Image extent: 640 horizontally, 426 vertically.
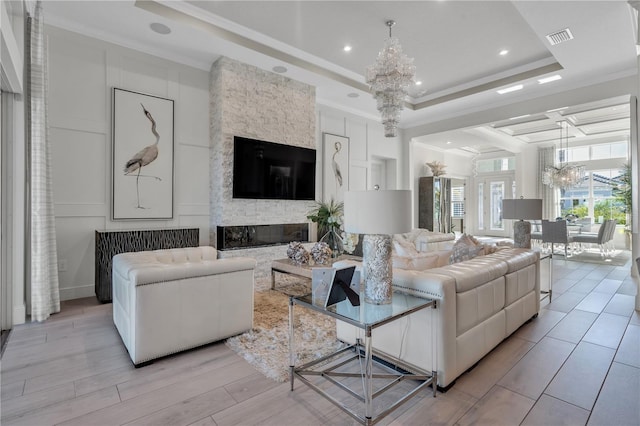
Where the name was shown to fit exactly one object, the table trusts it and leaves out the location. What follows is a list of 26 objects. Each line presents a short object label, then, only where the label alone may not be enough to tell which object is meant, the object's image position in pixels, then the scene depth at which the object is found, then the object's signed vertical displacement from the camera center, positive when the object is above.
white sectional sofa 1.95 -0.73
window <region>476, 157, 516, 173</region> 11.55 +1.68
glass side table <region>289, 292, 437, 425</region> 1.60 -1.00
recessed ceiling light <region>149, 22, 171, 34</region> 3.85 +2.22
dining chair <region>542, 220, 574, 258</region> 6.97 -0.49
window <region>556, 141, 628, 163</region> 9.16 +1.73
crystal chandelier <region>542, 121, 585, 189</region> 8.38 +0.91
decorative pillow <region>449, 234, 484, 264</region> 2.81 -0.35
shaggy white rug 2.31 -1.07
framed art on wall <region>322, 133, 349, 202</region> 6.60 +0.93
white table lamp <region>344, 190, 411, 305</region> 1.82 -0.09
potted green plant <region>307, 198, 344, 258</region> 4.59 -0.22
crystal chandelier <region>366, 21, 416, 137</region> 3.96 +1.67
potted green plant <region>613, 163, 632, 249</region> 7.95 +0.42
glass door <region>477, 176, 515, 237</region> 11.55 +0.27
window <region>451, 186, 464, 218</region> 10.07 +0.29
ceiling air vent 3.88 +2.13
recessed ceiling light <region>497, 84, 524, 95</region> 5.66 +2.17
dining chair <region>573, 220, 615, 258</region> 6.93 -0.59
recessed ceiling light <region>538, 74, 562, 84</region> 5.22 +2.16
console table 3.74 -0.40
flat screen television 4.83 +0.65
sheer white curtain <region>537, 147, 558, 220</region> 10.31 +0.64
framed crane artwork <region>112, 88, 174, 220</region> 4.16 +0.73
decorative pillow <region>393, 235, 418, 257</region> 3.08 -0.38
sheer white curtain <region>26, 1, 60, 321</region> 3.17 +0.47
